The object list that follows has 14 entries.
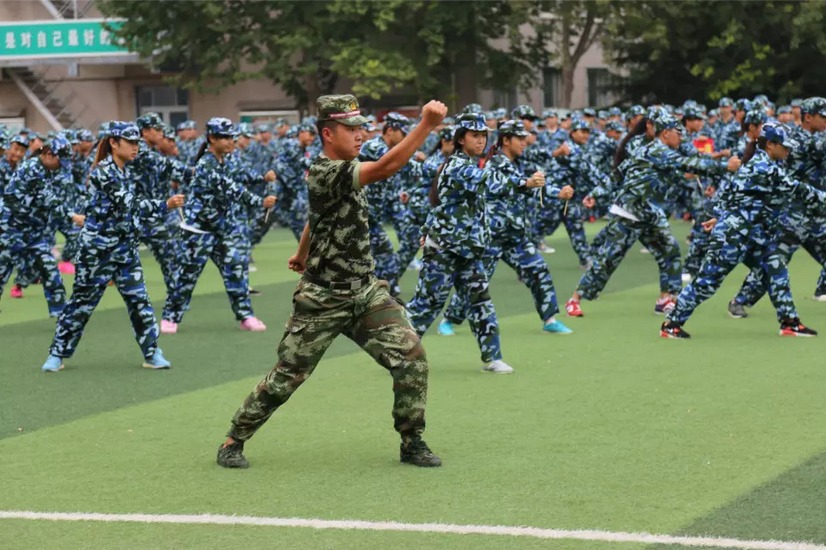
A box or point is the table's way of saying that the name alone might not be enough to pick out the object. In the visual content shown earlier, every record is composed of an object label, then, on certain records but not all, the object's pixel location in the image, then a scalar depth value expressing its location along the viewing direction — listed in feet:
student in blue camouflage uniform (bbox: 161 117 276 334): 47.37
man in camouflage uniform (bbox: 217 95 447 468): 25.61
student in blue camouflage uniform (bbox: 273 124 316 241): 73.20
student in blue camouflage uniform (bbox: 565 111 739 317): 48.37
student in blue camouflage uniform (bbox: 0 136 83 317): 52.49
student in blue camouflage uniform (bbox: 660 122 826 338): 41.52
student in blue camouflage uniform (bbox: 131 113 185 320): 49.78
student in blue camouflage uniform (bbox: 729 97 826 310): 47.21
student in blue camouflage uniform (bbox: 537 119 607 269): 67.46
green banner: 152.76
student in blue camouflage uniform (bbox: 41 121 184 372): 37.86
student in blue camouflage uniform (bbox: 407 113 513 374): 36.65
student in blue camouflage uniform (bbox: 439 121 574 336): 43.45
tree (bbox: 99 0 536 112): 141.08
